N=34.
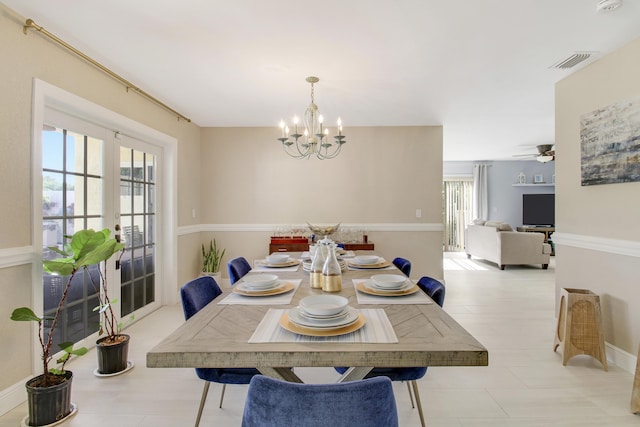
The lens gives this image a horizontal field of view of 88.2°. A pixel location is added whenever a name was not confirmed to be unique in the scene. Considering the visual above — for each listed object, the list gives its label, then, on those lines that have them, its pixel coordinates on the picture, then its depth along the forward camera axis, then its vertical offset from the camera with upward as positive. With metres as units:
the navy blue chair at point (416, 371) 1.56 -0.75
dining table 1.01 -0.42
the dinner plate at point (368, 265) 2.27 -0.36
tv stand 7.84 -0.37
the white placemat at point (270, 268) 2.25 -0.39
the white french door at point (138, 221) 3.20 -0.09
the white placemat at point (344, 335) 1.10 -0.42
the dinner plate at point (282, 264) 2.36 -0.37
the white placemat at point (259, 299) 1.54 -0.41
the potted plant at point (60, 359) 1.77 -0.83
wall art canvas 2.33 +0.53
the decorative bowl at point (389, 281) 1.64 -0.35
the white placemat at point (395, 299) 1.51 -0.40
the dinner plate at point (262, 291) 1.64 -0.39
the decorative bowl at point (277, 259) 2.42 -0.34
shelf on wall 8.34 +0.72
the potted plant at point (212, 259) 4.57 -0.65
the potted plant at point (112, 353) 2.32 -1.00
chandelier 3.15 +0.90
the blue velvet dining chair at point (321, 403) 0.79 -0.46
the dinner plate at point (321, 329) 1.13 -0.41
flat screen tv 8.09 +0.11
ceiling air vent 2.51 +1.21
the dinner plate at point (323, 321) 1.15 -0.39
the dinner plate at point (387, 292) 1.60 -0.39
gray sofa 6.06 -0.64
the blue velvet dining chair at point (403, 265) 2.57 -0.42
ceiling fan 6.08 +1.14
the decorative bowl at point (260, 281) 1.70 -0.36
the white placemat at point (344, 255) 2.73 -0.35
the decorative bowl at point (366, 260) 2.35 -0.34
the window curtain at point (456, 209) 8.55 +0.11
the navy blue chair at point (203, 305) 1.55 -0.51
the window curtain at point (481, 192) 8.37 +0.55
